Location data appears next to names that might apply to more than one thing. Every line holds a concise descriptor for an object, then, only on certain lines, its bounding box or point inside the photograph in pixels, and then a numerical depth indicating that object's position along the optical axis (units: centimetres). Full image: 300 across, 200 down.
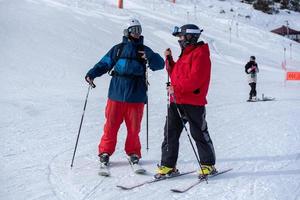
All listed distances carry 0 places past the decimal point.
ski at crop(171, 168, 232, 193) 546
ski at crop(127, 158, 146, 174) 610
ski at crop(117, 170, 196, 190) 552
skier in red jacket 563
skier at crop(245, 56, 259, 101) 1617
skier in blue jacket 616
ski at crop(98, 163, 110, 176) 597
